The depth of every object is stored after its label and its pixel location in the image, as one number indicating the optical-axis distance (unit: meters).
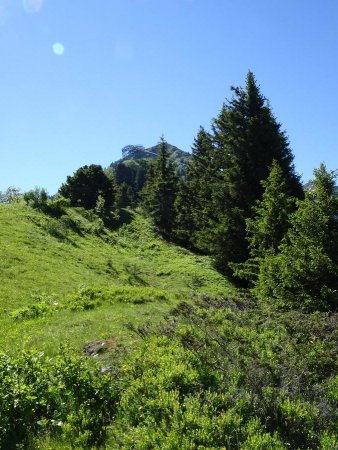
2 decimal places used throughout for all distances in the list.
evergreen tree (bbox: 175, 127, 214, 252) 42.88
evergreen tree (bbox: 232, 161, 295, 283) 24.98
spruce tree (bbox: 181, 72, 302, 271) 34.75
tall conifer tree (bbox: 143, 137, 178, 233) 55.84
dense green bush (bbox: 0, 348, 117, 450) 7.38
